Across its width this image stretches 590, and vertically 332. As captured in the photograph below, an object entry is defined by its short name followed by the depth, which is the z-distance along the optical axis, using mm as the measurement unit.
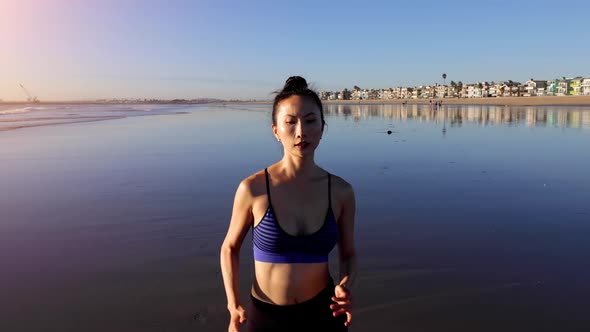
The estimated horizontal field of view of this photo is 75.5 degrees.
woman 2049
